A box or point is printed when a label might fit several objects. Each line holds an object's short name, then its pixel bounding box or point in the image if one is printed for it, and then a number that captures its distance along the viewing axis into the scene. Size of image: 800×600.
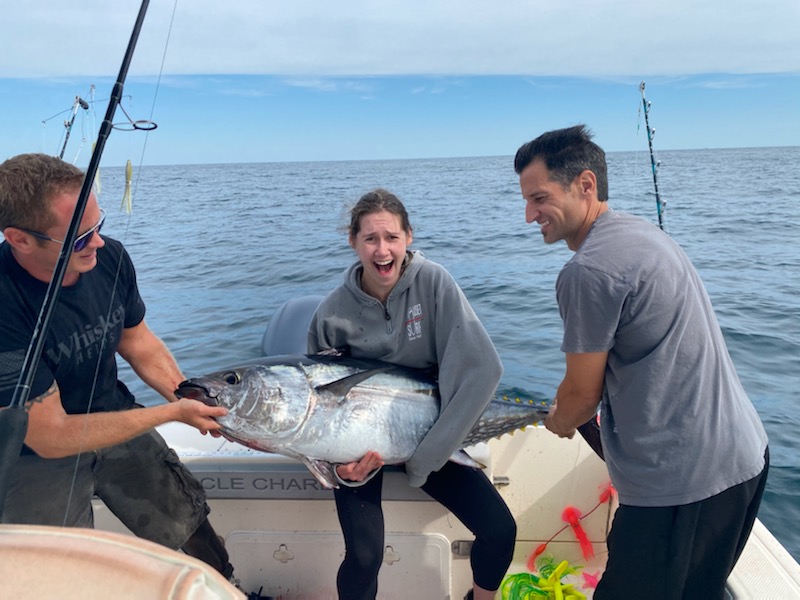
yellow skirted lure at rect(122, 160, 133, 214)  2.65
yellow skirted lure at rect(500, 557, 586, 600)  2.97
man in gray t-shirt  1.91
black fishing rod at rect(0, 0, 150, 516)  1.56
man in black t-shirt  2.19
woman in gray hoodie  2.59
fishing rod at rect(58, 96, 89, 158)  3.14
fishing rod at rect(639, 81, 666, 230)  4.20
